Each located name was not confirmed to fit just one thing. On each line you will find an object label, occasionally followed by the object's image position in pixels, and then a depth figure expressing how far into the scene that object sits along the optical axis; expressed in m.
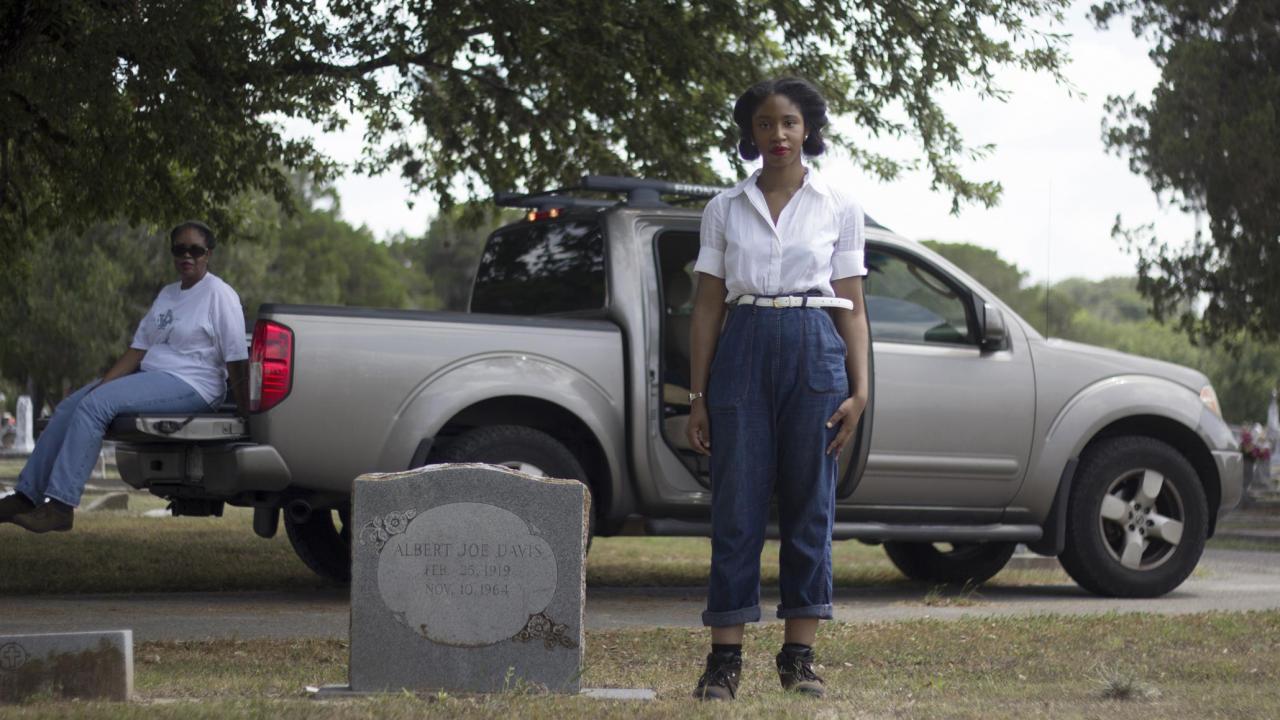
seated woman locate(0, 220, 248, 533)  7.84
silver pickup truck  7.90
